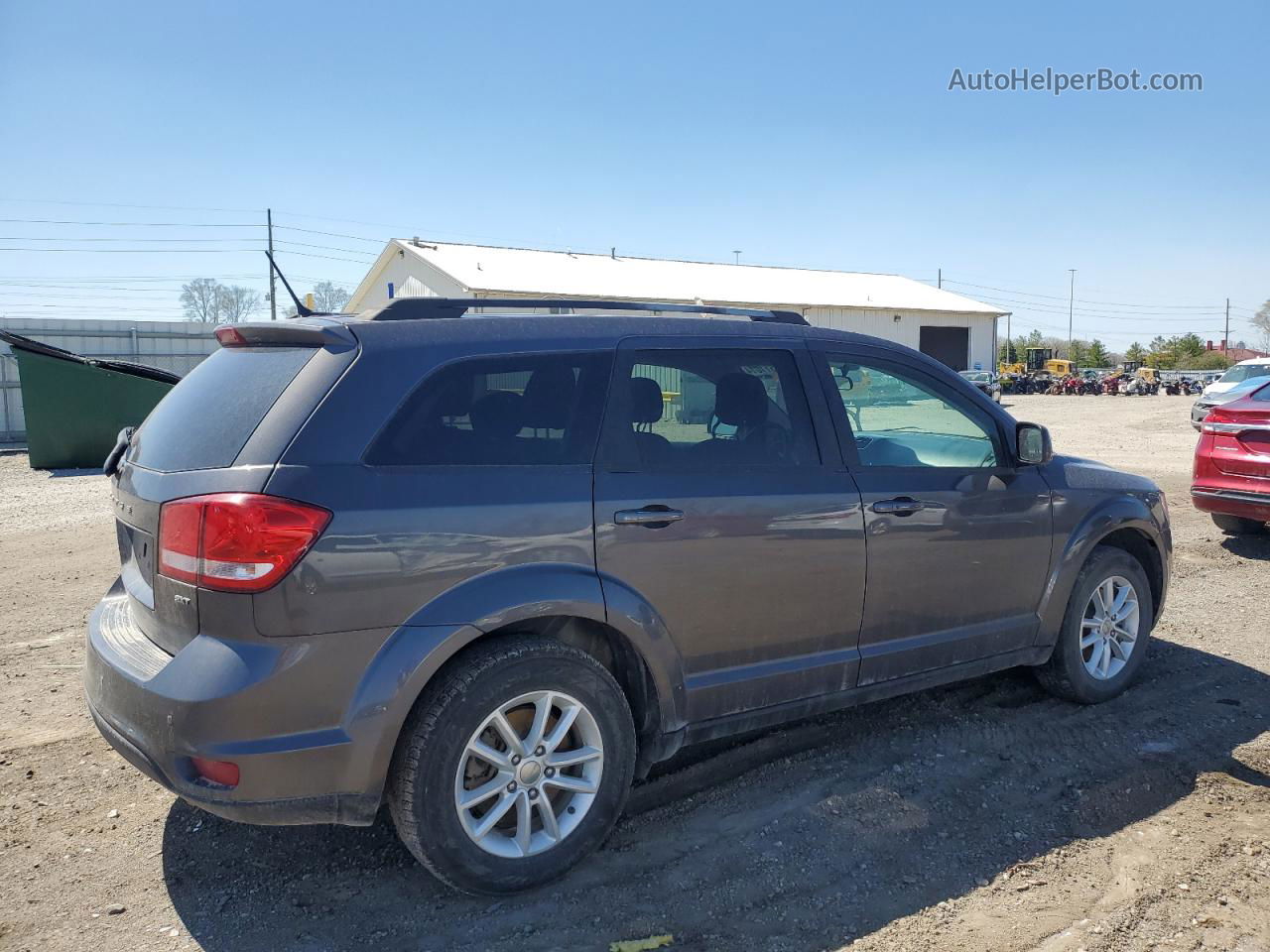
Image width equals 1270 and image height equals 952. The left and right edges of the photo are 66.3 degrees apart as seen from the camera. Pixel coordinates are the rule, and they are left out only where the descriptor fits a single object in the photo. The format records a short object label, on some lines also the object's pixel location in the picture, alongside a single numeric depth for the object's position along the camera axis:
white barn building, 30.50
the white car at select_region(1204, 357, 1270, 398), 20.77
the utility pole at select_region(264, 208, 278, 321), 22.65
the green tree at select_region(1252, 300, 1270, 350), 93.81
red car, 7.92
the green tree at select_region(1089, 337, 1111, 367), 76.38
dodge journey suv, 2.80
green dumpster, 13.60
